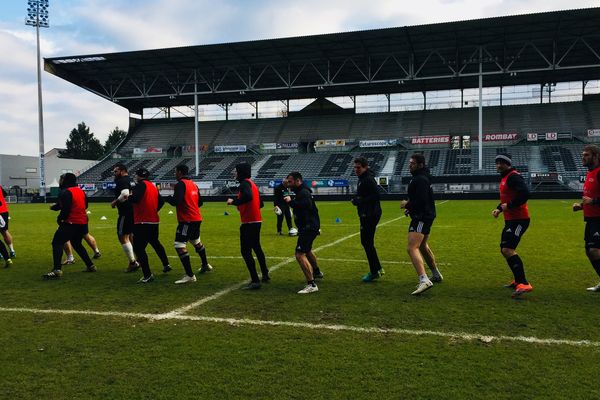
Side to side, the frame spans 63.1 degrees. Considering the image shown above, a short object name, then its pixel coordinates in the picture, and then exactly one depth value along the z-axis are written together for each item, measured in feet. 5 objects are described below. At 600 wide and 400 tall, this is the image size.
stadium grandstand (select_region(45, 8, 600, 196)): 127.75
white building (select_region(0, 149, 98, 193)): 187.21
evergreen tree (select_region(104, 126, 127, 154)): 355.56
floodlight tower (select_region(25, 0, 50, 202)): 142.00
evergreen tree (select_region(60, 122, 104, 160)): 341.82
